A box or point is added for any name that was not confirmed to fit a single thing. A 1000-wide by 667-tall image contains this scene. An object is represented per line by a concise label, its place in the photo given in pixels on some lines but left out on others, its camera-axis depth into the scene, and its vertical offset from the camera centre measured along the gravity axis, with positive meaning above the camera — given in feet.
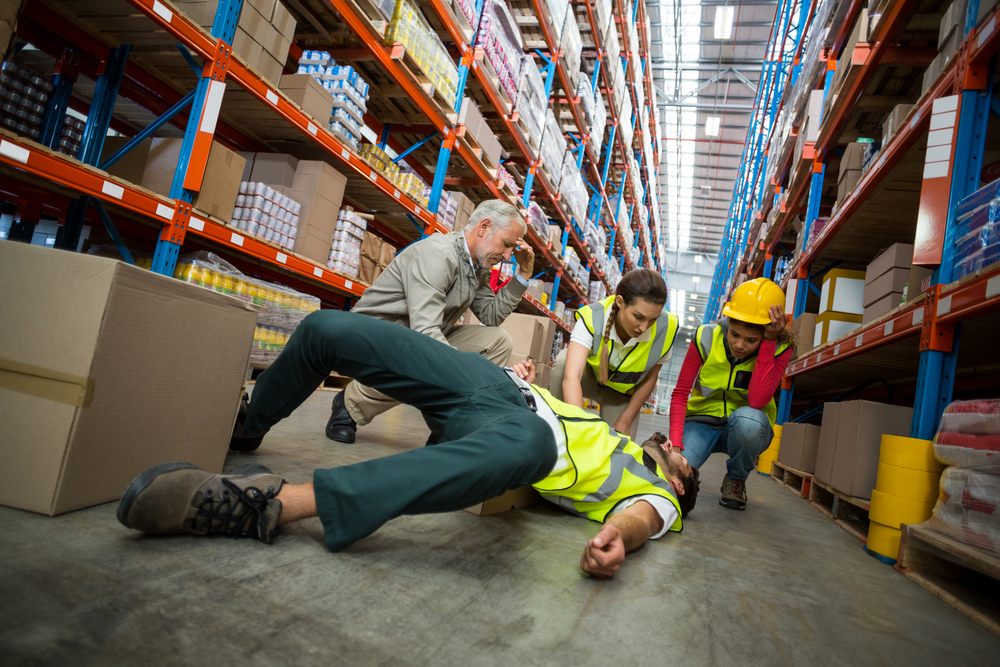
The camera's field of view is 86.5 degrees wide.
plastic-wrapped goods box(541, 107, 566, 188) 25.21 +11.52
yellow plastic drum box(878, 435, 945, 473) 6.57 +0.01
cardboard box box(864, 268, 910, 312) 10.27 +3.29
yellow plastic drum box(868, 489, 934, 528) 6.61 -0.72
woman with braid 8.57 +0.86
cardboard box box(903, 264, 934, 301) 8.35 +2.73
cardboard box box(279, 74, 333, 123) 12.68 +5.85
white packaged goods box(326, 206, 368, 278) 15.21 +2.99
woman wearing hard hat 9.21 +0.65
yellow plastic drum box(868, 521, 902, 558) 6.95 -1.18
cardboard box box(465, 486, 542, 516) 6.00 -1.48
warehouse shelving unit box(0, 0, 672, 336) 9.10 +5.26
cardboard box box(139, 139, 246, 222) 10.47 +2.80
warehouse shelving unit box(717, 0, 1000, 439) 7.07 +4.94
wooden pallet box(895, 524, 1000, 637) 5.04 -1.30
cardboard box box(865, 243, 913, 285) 10.38 +3.79
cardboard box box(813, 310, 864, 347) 13.50 +2.93
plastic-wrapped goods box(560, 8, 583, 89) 23.85 +15.56
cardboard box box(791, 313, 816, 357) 15.61 +3.01
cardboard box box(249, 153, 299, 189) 13.70 +4.17
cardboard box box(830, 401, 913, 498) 8.47 +0.15
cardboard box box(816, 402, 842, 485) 9.93 -0.08
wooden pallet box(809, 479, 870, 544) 8.58 -1.34
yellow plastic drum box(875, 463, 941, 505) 6.57 -0.36
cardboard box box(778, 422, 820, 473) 12.55 -0.31
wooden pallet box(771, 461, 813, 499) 12.61 -1.28
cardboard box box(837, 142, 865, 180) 13.25 +7.09
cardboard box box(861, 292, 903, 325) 10.24 +2.88
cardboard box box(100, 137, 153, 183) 10.77 +2.85
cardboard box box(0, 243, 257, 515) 3.77 -0.54
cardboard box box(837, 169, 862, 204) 13.07 +6.42
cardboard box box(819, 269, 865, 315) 13.61 +3.83
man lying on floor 3.61 -0.73
